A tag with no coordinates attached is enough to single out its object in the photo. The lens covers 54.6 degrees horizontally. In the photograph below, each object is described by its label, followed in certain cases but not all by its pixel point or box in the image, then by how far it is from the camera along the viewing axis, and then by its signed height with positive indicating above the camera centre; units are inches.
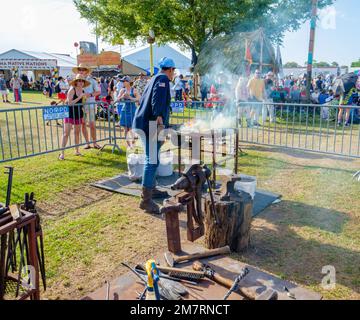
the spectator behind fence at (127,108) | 329.7 -13.4
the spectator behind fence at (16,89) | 835.4 +16.8
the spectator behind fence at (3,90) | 836.4 +15.1
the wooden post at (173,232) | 123.8 -48.6
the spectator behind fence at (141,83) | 610.8 +19.8
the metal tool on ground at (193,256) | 115.7 -54.1
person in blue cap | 187.8 -14.1
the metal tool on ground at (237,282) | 96.4 -53.5
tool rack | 88.0 -39.3
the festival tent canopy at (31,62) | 1357.0 +133.7
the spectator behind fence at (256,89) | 468.4 +4.2
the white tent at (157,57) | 1083.3 +115.5
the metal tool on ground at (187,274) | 105.9 -54.2
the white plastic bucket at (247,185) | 186.4 -48.9
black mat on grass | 211.6 -62.6
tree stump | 145.0 -54.1
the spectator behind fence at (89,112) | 336.4 -16.4
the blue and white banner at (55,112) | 281.3 -13.9
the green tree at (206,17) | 781.9 +175.7
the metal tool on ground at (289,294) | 97.9 -56.5
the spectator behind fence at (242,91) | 483.9 +2.0
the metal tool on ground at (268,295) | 88.4 -51.3
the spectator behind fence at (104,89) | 662.8 +10.6
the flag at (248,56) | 659.0 +67.4
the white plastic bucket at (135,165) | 245.4 -49.4
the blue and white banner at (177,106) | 330.0 -11.9
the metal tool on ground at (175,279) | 104.8 -55.4
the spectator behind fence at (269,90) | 537.8 +3.7
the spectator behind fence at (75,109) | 307.6 -11.9
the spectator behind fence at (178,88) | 839.7 +12.9
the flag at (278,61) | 804.0 +71.4
